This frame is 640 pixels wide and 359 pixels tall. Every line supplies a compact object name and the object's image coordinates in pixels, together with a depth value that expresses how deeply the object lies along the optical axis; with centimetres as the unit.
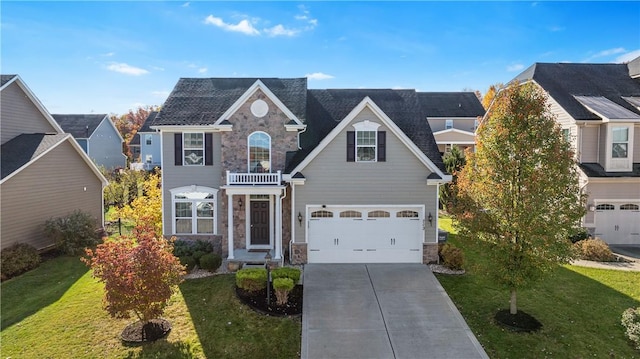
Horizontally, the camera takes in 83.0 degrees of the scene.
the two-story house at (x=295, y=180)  1530
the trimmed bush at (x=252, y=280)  1220
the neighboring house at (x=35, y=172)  1623
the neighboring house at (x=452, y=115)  3725
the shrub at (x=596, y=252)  1648
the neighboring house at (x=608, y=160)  1889
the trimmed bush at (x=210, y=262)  1443
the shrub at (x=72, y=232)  1723
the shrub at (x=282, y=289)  1167
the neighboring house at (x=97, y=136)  3944
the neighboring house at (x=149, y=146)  4284
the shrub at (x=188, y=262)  1460
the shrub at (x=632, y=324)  970
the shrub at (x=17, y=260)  1463
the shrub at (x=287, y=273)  1246
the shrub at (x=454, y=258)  1473
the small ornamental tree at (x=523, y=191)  996
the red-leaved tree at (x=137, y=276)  952
